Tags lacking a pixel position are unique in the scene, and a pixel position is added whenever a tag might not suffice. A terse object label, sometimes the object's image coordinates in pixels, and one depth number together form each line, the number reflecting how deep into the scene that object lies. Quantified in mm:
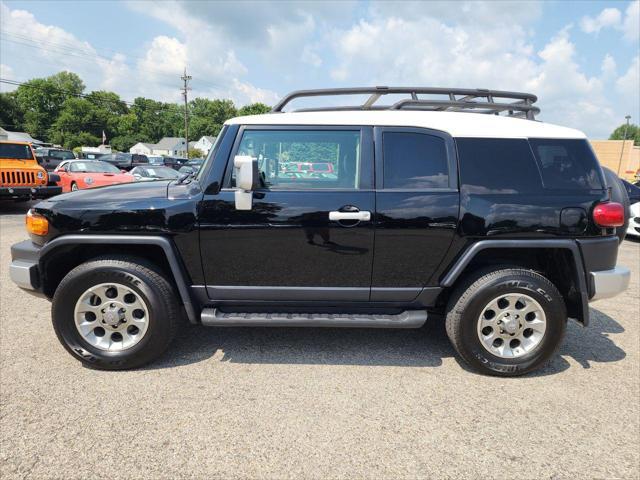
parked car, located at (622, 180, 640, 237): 8859
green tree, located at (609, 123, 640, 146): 115562
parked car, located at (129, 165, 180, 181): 15203
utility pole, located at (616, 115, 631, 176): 41669
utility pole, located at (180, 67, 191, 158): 51666
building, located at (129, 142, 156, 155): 92812
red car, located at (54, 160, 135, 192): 13320
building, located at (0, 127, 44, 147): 47450
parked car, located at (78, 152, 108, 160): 30569
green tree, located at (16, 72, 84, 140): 82812
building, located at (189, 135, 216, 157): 92038
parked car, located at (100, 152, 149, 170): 27262
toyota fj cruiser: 2871
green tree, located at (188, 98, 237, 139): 109312
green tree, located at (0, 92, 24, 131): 79938
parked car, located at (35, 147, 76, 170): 21203
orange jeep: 10395
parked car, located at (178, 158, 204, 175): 29917
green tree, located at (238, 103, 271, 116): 108500
